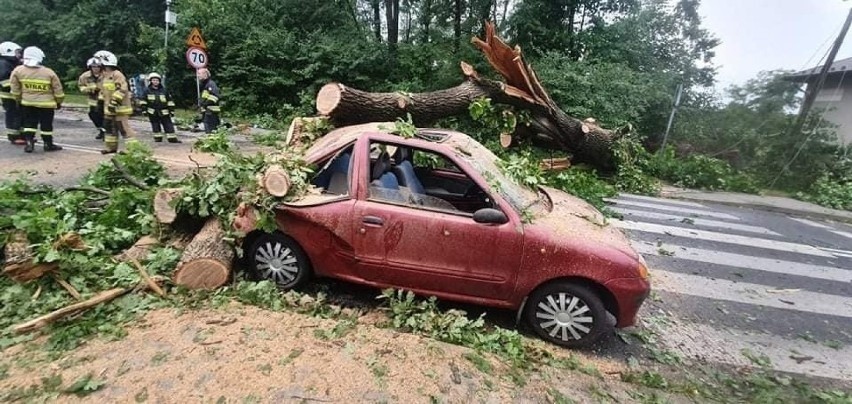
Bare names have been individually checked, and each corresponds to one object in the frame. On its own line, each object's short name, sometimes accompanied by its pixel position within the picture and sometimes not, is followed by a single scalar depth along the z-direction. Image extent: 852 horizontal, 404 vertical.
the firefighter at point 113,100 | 7.89
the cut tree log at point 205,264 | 3.53
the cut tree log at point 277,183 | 3.51
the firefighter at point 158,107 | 9.48
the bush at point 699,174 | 11.34
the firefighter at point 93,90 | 8.66
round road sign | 11.22
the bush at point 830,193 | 10.98
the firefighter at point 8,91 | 7.99
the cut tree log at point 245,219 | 3.63
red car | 3.31
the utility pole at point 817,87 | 12.83
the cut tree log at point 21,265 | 3.20
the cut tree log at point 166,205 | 3.95
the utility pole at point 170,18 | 12.74
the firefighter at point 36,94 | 7.54
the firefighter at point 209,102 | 10.09
